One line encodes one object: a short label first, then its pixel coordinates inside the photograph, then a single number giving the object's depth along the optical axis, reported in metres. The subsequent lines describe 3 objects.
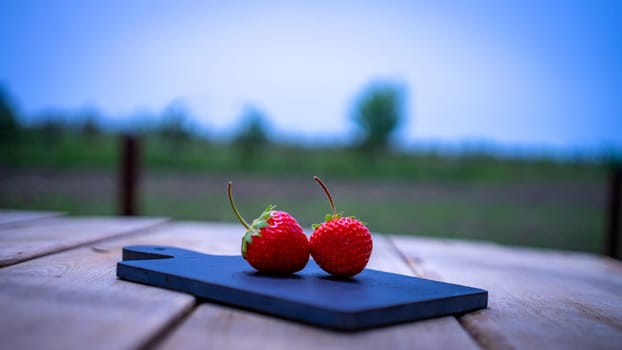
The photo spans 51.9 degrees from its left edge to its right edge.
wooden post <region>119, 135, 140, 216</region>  2.10
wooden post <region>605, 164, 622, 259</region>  2.01
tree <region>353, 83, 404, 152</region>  11.43
